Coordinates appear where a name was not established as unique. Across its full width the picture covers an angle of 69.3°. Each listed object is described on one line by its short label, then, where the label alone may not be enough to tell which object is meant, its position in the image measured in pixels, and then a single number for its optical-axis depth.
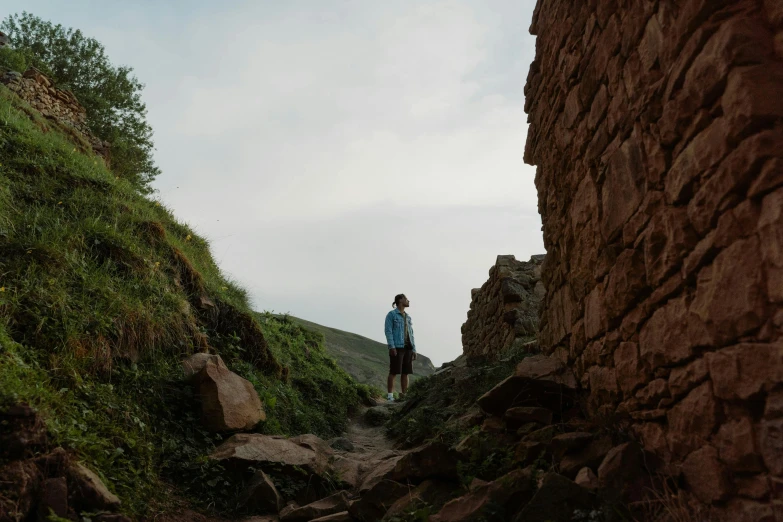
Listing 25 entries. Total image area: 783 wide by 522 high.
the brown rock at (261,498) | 4.46
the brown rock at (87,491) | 3.31
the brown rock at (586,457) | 3.14
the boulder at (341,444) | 6.62
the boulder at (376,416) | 8.66
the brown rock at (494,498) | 3.00
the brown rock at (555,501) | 2.68
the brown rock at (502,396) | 4.52
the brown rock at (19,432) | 3.16
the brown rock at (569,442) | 3.36
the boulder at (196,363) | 5.65
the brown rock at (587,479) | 2.81
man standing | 10.41
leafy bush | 18.64
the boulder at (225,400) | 5.34
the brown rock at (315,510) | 4.16
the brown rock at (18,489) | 2.93
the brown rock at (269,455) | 4.86
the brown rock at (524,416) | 4.11
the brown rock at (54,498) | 3.09
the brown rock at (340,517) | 3.84
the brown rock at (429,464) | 3.94
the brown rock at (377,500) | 3.88
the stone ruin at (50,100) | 11.52
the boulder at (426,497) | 3.60
